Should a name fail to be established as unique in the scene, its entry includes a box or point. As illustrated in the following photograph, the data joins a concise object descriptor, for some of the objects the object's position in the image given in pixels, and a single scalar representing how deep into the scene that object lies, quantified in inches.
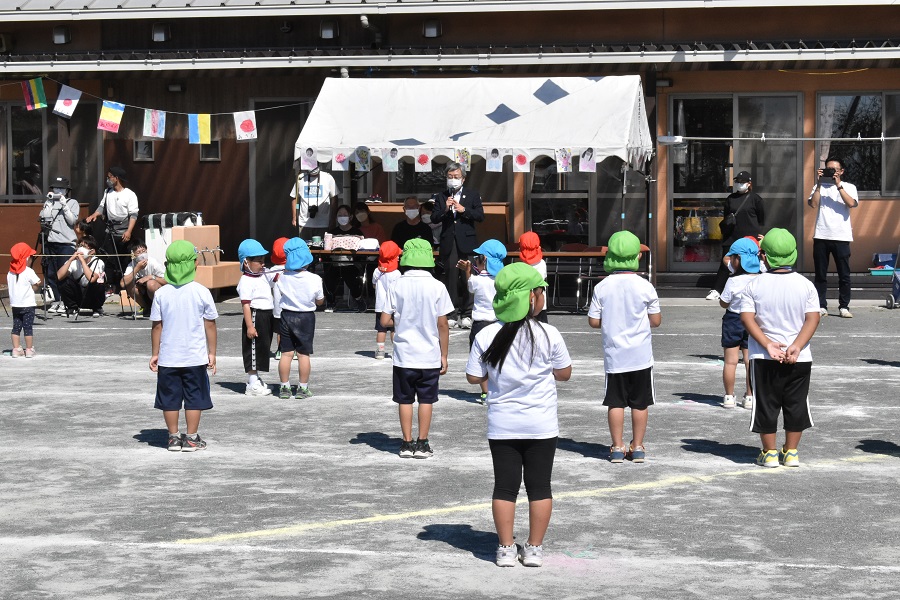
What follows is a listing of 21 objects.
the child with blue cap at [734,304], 456.4
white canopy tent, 776.9
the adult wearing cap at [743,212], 778.2
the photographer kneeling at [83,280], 794.8
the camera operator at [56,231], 843.4
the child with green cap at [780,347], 379.6
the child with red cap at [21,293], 627.2
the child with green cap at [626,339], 388.8
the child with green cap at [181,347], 409.7
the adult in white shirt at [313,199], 856.3
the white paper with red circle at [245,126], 868.6
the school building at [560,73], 855.1
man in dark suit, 716.0
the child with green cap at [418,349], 396.8
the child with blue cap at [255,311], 510.6
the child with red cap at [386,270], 532.1
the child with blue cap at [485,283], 467.2
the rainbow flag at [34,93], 896.3
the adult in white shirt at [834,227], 761.0
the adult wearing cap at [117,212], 858.8
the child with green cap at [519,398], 281.1
